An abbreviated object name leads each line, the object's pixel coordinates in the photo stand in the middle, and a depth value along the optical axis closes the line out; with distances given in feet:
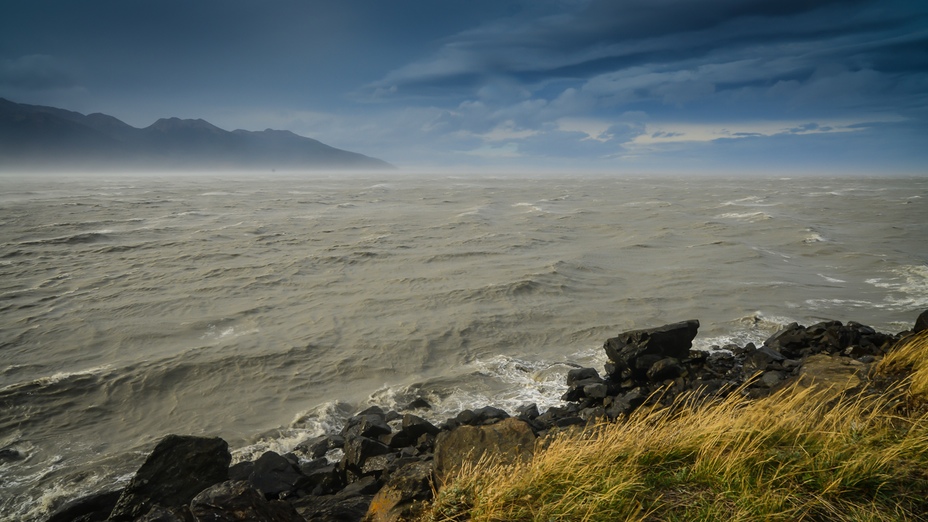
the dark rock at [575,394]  37.04
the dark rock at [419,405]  37.63
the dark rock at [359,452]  26.04
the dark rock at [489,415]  32.37
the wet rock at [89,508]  22.48
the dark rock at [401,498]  17.07
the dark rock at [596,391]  35.81
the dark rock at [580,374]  39.39
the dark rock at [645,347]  38.88
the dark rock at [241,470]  26.89
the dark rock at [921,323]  39.18
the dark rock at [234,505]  15.30
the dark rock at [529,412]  34.00
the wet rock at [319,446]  30.94
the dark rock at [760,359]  38.50
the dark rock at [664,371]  37.63
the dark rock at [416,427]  29.86
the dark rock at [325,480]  25.54
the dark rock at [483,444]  20.93
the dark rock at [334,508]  19.84
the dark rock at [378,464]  24.98
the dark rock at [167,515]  14.57
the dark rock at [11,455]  31.19
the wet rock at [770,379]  33.24
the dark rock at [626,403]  32.14
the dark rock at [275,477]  24.66
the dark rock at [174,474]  22.02
